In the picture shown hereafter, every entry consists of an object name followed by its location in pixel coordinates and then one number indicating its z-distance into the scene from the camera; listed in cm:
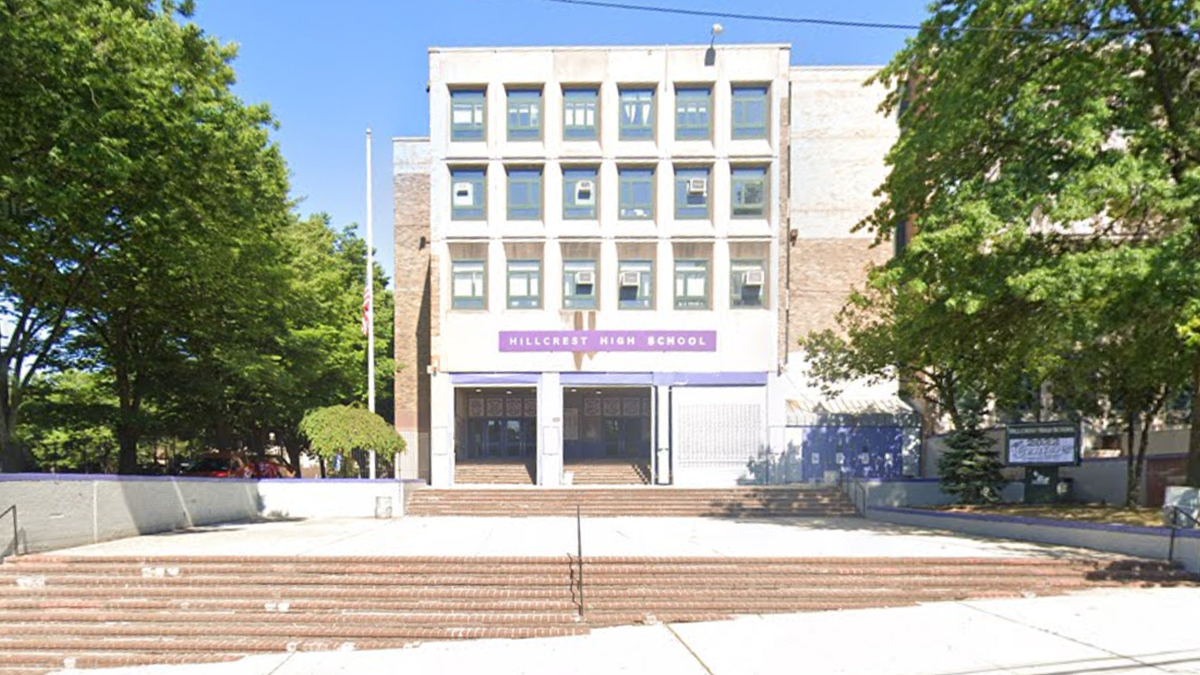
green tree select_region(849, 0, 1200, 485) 1050
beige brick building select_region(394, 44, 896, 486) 2444
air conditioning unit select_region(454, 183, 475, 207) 2530
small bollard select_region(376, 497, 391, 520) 1900
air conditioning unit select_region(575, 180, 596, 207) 2519
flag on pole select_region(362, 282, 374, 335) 2136
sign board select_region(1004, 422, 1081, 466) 1636
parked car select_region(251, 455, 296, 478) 2516
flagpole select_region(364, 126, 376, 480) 2141
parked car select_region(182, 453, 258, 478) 2297
